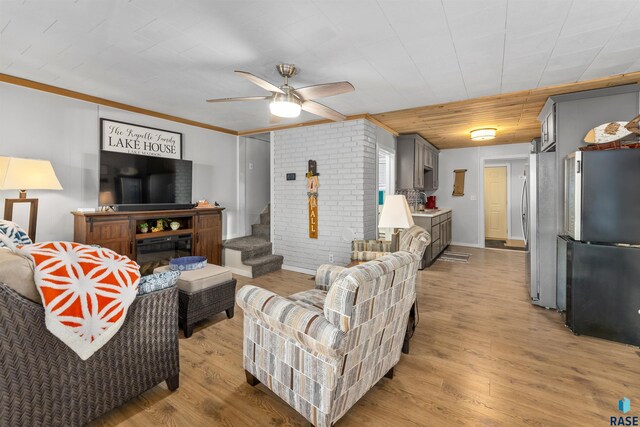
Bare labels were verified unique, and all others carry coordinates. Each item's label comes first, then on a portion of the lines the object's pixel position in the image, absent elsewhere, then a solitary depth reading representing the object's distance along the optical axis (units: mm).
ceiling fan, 2312
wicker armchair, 1201
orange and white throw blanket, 1260
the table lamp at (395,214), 2643
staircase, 4404
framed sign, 3721
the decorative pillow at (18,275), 1207
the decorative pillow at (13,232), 2420
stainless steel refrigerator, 3113
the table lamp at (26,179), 2578
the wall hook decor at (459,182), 6883
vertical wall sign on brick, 4516
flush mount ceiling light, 4820
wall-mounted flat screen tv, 3609
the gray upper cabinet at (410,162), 5316
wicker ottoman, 2525
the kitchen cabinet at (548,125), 3131
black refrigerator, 2342
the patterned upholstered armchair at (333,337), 1357
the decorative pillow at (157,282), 1631
